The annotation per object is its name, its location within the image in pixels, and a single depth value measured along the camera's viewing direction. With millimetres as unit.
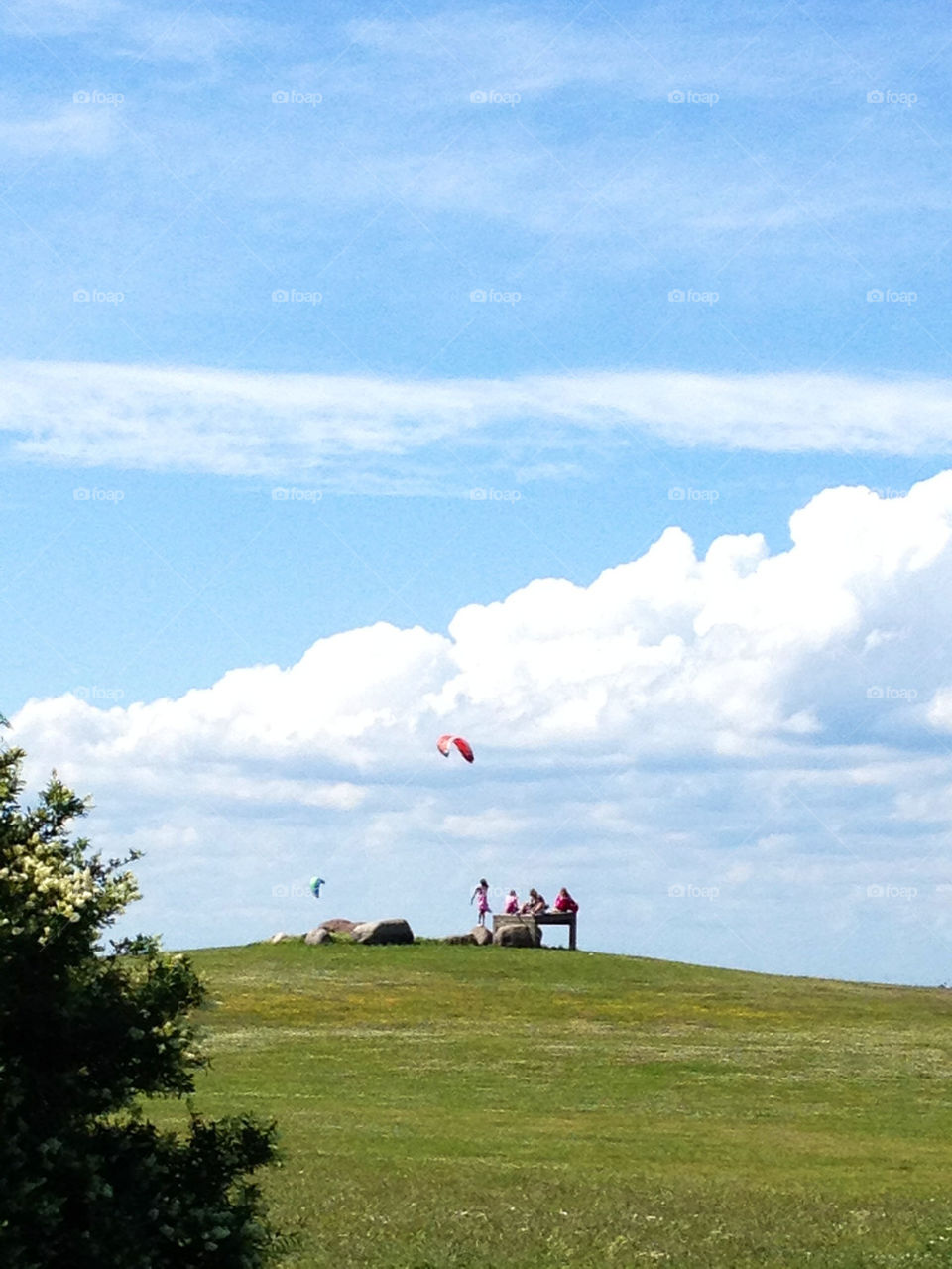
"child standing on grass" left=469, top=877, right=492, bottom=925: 78562
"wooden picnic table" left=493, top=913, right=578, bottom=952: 74688
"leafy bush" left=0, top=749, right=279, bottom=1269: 17438
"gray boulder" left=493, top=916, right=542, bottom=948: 72688
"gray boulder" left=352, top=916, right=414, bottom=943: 71938
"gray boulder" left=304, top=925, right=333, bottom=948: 72500
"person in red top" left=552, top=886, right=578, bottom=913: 76125
